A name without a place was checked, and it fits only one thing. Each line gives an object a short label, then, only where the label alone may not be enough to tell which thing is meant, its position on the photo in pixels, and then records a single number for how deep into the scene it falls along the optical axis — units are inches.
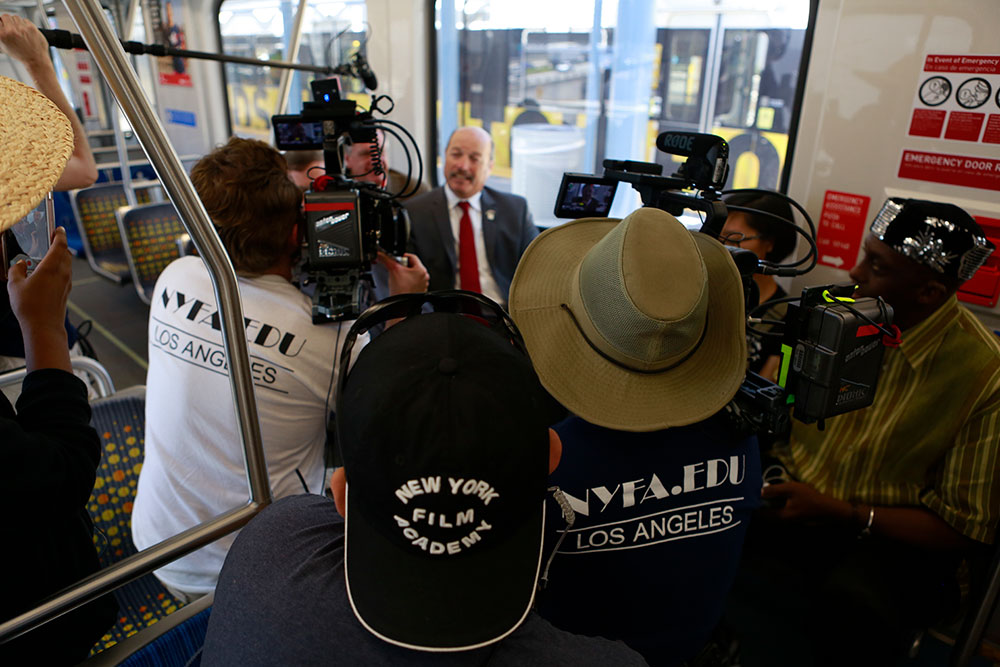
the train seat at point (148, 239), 185.0
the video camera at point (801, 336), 49.0
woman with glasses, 93.5
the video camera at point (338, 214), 58.8
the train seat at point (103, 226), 213.8
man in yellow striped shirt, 65.4
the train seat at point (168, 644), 43.2
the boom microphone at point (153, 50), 61.1
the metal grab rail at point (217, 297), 31.1
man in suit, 122.0
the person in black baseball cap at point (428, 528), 26.0
